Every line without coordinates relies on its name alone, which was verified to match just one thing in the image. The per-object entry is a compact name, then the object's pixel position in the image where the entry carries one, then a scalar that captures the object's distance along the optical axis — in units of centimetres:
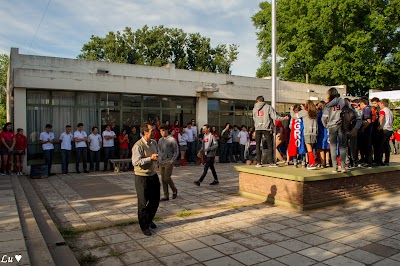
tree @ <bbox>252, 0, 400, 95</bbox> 2603
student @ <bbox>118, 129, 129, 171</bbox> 1320
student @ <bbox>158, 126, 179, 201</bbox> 739
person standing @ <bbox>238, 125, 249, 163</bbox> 1588
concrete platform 672
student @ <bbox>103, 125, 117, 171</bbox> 1291
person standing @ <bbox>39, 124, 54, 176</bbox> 1183
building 1209
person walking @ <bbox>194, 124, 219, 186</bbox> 920
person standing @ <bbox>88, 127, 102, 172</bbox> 1259
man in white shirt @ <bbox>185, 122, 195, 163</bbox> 1482
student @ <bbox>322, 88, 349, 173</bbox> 707
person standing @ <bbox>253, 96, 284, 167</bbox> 789
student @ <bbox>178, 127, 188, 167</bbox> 1434
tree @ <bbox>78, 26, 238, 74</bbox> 3909
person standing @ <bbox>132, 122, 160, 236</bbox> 523
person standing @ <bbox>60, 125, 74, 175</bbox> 1209
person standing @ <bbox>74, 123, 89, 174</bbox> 1234
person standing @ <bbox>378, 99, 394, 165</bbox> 837
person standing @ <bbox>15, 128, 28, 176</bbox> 1131
